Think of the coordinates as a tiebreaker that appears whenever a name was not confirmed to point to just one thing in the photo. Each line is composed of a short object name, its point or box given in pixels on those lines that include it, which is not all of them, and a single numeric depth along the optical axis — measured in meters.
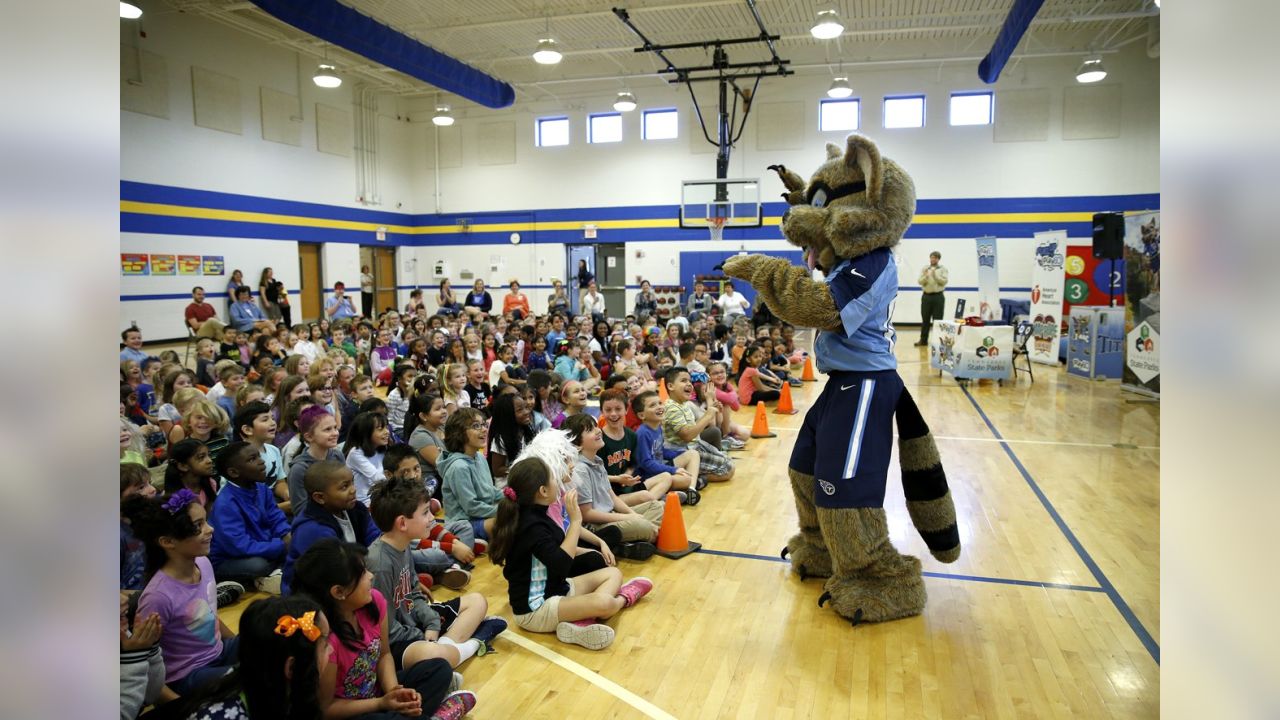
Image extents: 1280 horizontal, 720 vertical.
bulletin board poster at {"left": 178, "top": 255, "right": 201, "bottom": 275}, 13.96
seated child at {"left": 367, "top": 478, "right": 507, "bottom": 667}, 2.96
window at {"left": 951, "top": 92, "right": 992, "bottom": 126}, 16.92
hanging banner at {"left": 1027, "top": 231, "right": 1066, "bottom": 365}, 11.88
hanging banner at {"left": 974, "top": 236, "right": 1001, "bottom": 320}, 13.05
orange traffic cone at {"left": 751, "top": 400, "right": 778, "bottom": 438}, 7.56
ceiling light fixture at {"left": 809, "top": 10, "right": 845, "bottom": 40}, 10.03
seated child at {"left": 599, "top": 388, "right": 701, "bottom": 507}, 4.96
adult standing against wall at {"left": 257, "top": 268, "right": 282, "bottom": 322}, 15.21
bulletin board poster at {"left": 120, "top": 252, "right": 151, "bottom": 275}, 12.79
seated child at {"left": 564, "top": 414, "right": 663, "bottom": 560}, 4.31
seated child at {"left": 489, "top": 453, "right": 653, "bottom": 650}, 3.36
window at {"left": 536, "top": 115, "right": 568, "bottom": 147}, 19.66
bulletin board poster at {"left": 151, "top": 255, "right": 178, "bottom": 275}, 13.47
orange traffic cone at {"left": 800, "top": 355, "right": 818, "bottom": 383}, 11.47
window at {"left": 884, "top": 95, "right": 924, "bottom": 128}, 17.22
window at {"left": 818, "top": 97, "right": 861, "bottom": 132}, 17.61
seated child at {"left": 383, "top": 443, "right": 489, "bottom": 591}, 3.76
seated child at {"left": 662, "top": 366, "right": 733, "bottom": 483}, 5.90
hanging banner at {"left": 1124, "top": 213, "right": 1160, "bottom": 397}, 9.17
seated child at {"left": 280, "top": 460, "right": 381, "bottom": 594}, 3.23
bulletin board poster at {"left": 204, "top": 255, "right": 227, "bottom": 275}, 14.52
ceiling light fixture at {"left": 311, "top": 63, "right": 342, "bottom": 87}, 12.67
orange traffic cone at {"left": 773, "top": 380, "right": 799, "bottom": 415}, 8.81
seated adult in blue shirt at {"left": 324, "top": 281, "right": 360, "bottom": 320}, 14.70
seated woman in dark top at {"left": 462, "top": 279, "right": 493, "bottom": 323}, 15.95
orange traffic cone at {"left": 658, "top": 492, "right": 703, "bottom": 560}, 4.42
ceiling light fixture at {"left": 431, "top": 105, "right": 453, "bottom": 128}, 16.11
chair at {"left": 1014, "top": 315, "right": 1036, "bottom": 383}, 11.30
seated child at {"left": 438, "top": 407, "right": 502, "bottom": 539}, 4.52
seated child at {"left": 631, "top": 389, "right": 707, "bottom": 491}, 5.28
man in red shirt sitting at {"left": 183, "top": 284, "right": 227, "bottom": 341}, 12.64
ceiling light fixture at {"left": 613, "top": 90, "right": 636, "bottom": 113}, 14.91
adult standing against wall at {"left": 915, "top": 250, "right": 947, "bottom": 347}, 14.07
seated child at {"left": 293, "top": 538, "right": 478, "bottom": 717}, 2.43
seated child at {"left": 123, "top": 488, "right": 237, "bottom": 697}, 2.65
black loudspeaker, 10.27
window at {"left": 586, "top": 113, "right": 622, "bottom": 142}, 19.19
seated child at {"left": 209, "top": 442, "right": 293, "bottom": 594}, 3.82
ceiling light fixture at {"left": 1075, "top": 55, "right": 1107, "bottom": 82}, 12.87
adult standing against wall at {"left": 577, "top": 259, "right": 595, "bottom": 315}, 17.55
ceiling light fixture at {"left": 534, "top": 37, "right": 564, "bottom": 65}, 10.44
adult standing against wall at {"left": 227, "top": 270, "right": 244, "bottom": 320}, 14.58
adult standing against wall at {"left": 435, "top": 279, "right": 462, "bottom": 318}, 17.19
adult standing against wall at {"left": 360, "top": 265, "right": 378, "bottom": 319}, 19.11
